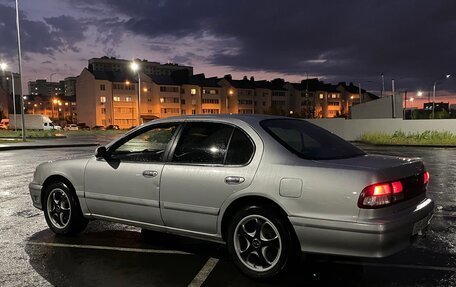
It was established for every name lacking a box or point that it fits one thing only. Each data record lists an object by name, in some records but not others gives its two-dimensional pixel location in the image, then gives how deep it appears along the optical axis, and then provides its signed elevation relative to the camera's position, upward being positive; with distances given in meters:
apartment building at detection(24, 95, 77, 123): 152.12 +7.85
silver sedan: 3.79 -0.67
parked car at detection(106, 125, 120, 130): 75.57 -0.23
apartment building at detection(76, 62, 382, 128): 86.50 +6.14
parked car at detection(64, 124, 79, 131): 76.88 -0.03
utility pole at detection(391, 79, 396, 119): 39.12 +1.18
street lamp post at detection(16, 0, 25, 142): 31.42 +6.13
